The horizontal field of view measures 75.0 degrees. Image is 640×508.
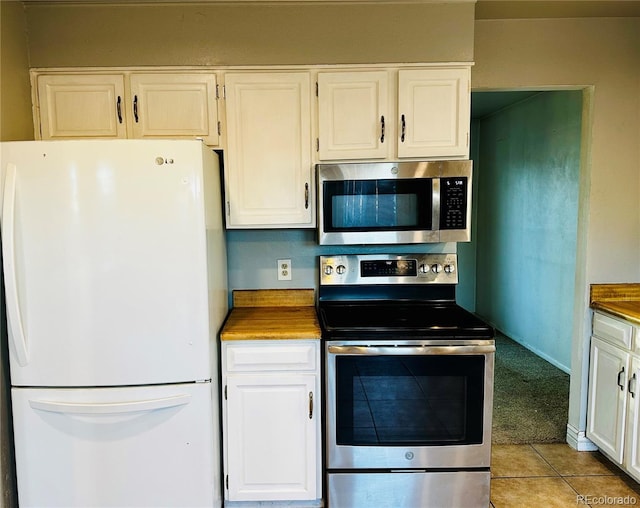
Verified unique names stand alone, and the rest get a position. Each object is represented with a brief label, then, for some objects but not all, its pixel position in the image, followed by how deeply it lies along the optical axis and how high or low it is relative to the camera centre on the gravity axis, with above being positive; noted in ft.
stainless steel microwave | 6.72 +0.28
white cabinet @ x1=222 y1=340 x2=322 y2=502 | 6.31 -2.97
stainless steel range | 6.14 -2.90
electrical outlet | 7.98 -0.93
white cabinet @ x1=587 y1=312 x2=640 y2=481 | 6.67 -3.00
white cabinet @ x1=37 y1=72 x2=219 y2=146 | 6.81 +1.93
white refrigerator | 5.36 -1.31
